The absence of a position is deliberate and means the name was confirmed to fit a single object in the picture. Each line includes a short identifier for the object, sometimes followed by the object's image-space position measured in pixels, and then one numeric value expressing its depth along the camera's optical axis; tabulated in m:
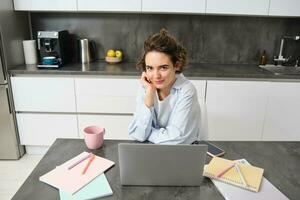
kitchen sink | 2.40
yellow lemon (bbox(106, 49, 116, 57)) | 2.68
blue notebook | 0.82
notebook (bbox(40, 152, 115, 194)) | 0.87
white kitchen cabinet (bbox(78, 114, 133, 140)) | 2.42
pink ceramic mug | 1.09
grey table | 0.83
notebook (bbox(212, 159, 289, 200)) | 0.83
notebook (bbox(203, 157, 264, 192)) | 0.89
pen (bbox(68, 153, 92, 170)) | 0.97
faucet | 2.74
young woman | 1.16
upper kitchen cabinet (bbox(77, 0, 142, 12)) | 2.35
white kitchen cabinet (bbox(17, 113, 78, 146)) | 2.42
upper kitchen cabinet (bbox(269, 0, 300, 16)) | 2.35
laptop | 0.80
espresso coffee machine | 2.38
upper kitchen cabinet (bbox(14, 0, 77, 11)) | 2.34
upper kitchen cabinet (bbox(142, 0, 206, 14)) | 2.34
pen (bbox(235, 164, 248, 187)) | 0.88
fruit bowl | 2.67
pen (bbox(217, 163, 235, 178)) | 0.93
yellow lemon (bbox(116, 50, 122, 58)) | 2.69
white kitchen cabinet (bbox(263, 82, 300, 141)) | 2.32
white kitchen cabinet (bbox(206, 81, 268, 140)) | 2.30
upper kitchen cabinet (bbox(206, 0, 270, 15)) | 2.35
